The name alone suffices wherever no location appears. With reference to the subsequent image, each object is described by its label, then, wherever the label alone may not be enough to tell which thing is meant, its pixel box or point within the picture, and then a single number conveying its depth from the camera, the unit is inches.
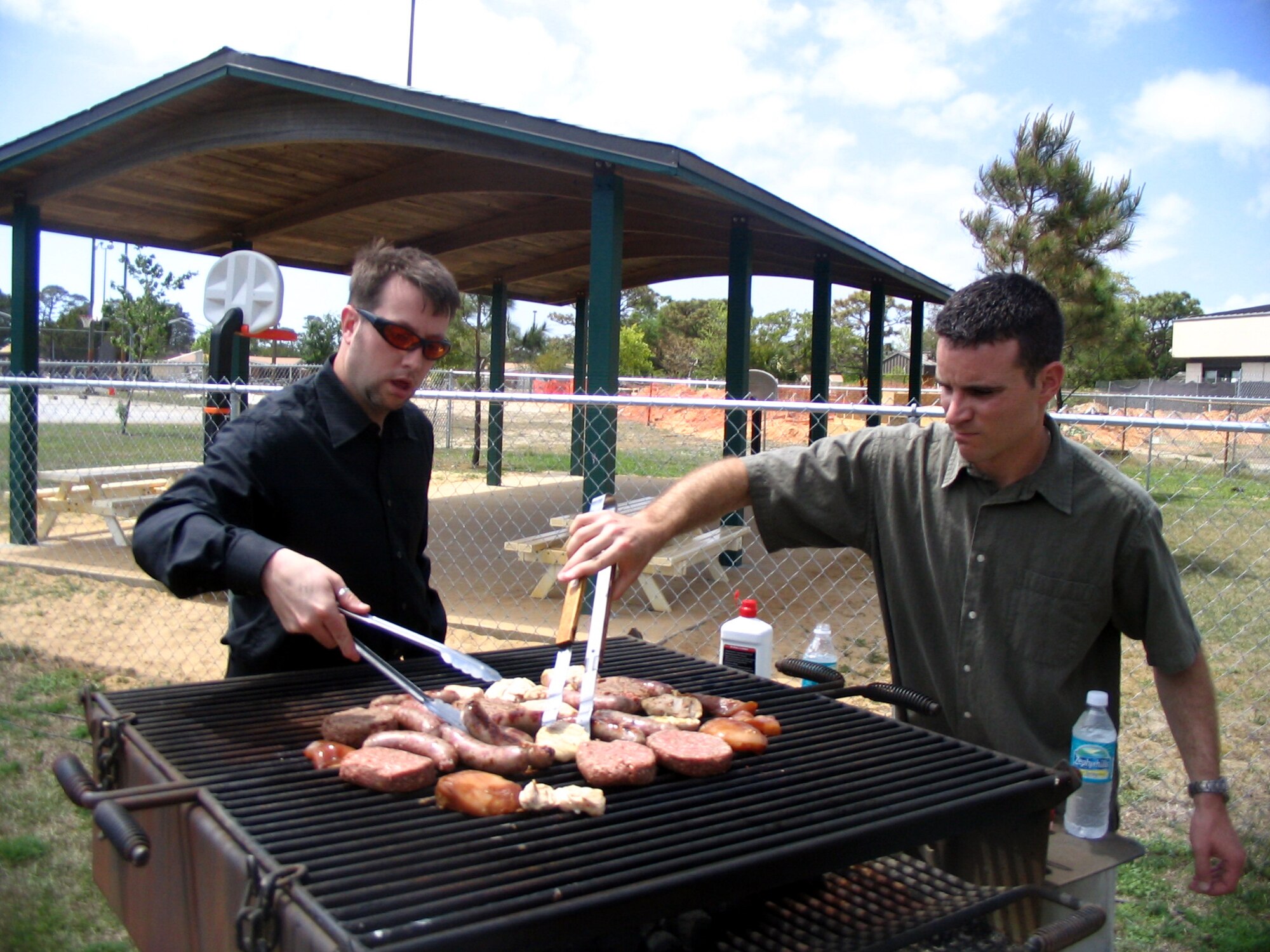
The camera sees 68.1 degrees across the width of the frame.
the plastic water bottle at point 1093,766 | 83.8
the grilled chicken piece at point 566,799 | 66.0
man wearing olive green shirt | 86.6
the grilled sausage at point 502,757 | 72.0
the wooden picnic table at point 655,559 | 283.1
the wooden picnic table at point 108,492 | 386.0
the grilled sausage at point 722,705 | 87.5
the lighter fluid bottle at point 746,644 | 119.2
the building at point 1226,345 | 2106.3
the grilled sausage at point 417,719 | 78.0
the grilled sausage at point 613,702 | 86.5
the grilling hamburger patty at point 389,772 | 68.7
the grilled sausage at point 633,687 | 90.2
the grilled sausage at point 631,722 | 80.0
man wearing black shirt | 101.3
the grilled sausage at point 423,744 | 72.0
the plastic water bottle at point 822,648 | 128.4
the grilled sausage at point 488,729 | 76.1
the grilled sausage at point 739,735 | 78.4
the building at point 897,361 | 2083.5
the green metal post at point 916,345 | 607.2
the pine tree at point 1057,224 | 718.5
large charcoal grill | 52.3
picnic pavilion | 279.4
